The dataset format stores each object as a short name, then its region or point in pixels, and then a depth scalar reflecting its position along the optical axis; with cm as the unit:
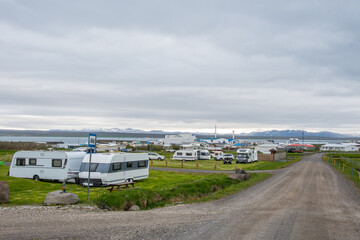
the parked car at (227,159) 5153
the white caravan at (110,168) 2331
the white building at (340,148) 11700
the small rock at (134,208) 1488
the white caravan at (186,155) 5475
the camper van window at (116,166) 2394
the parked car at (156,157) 5398
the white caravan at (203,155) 5905
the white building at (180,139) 13162
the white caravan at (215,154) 6169
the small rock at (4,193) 1543
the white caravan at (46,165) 2595
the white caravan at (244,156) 5236
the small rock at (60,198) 1461
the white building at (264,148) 7700
